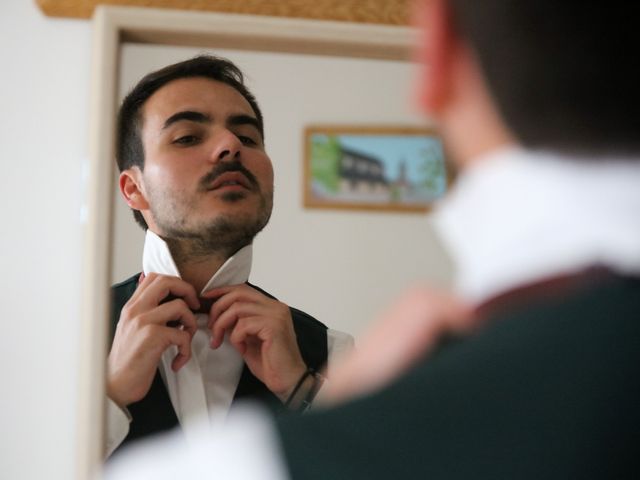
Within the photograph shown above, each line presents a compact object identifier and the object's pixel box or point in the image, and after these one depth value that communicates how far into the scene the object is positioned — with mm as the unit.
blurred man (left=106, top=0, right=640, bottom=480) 348
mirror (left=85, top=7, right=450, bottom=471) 1172
